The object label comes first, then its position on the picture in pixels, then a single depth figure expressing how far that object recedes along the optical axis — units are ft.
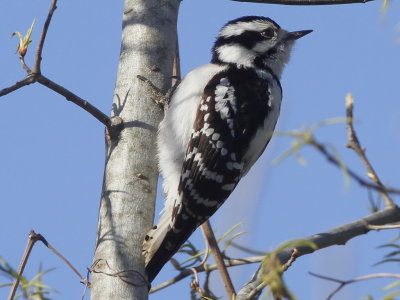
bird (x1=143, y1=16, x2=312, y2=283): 25.84
